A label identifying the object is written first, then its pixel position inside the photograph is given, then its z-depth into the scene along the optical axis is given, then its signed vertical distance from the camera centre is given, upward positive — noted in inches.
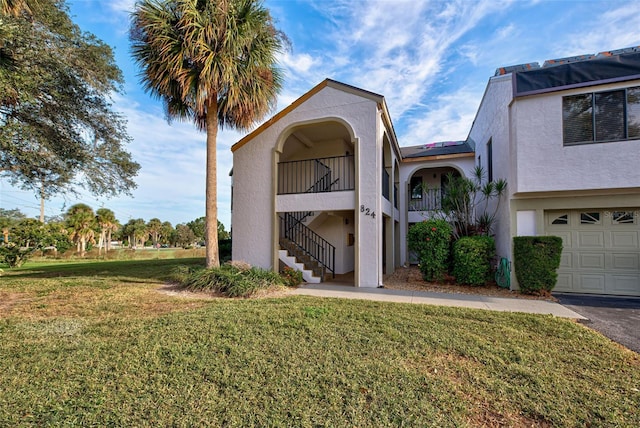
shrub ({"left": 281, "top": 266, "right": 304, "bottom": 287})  341.4 -58.6
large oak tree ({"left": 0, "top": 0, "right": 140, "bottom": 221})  273.3 +147.9
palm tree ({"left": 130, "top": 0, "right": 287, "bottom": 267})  321.7 +212.3
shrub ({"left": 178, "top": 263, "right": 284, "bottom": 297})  289.9 -55.4
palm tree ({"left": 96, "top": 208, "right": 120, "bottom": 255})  1305.4 +38.2
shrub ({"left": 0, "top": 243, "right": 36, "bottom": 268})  530.6 -45.8
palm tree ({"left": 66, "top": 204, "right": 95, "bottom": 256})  1143.6 +30.1
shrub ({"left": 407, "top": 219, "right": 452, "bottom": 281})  344.5 -20.0
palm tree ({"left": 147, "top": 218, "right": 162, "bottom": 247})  2222.2 +24.7
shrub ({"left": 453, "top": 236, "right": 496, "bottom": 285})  327.0 -33.1
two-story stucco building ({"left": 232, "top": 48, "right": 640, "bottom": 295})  285.6 +73.6
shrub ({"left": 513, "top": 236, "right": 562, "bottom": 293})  284.8 -32.2
